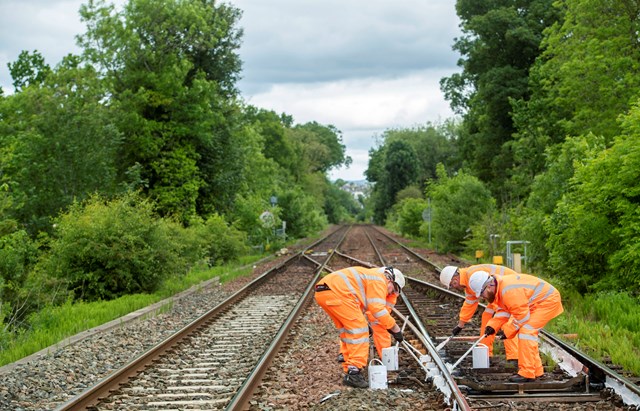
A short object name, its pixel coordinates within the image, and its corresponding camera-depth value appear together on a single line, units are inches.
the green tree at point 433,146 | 3842.5
